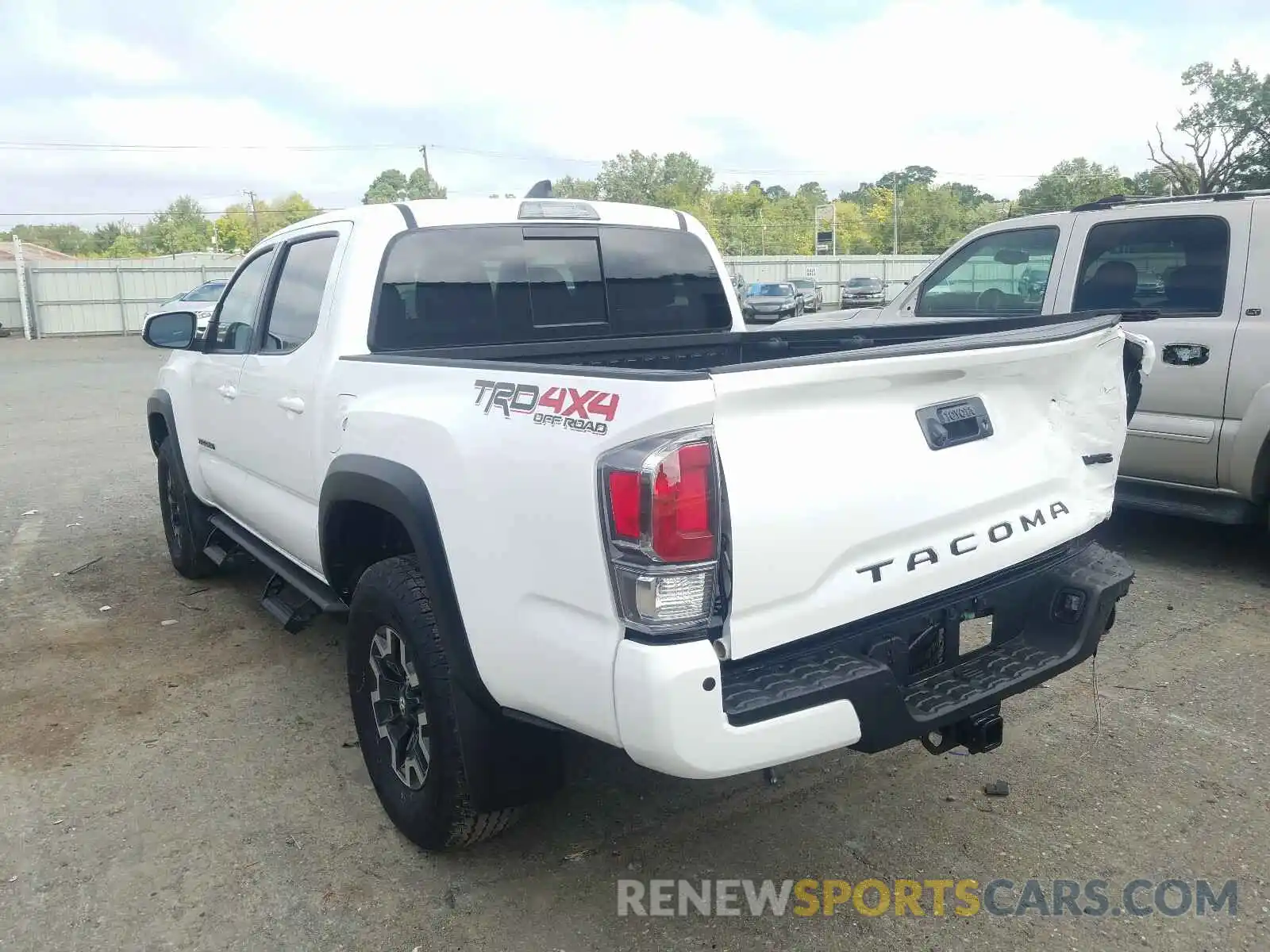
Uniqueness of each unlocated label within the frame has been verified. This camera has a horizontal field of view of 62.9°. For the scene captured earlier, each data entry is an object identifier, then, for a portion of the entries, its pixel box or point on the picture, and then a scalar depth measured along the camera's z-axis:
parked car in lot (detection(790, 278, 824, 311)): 36.81
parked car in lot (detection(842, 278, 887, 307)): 38.78
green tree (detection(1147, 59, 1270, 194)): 35.22
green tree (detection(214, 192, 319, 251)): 98.44
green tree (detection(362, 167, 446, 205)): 67.06
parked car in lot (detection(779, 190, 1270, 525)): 5.31
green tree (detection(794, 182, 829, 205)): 120.56
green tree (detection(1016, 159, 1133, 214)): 63.81
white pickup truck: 2.22
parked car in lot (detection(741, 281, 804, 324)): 31.73
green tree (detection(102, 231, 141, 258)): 96.50
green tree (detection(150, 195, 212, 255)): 97.00
